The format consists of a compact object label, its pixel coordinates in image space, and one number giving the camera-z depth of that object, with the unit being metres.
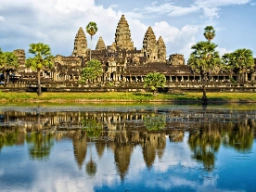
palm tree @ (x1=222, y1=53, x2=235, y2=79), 99.57
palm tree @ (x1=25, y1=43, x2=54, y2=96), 77.00
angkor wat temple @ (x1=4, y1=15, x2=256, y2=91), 83.88
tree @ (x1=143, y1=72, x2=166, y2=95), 78.19
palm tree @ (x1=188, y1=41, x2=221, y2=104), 74.69
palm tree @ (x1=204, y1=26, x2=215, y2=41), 76.68
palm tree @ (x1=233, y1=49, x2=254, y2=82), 93.88
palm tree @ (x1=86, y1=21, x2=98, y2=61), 99.99
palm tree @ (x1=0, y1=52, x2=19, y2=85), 85.69
